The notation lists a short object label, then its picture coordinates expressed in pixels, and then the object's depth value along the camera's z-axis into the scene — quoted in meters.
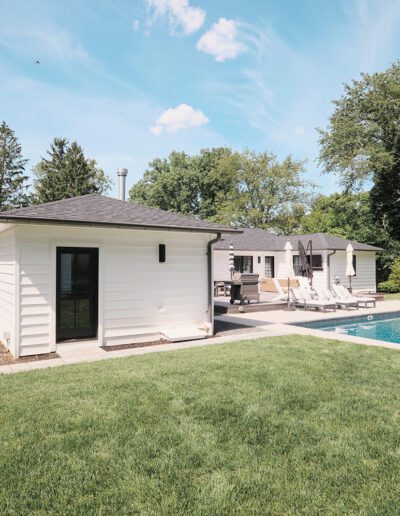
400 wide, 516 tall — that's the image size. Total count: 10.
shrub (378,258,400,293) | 24.91
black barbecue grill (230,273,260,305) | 16.11
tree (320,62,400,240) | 27.20
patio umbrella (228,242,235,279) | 20.53
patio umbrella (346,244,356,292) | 18.72
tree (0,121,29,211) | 41.25
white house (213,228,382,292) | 23.98
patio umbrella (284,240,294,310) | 16.82
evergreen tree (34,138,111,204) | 38.06
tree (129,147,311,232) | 42.56
